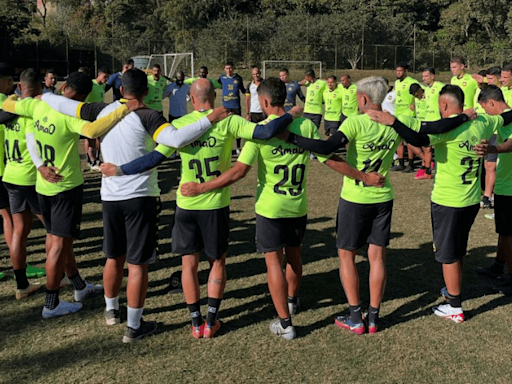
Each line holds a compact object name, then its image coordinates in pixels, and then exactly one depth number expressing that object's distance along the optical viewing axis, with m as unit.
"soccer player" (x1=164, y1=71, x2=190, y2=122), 13.12
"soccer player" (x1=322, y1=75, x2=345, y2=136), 13.18
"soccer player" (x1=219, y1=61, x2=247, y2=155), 13.70
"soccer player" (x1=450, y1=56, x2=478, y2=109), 11.21
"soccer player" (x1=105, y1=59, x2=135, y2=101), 12.71
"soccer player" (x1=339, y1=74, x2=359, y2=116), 12.93
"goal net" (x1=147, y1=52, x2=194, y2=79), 34.38
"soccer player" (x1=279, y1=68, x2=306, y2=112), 13.90
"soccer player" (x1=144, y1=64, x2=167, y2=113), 12.27
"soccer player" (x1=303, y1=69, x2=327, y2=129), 13.50
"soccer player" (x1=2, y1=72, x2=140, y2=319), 4.57
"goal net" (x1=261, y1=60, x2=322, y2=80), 38.81
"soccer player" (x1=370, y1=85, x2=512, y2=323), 4.56
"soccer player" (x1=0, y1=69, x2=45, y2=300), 5.10
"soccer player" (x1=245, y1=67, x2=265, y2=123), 13.66
